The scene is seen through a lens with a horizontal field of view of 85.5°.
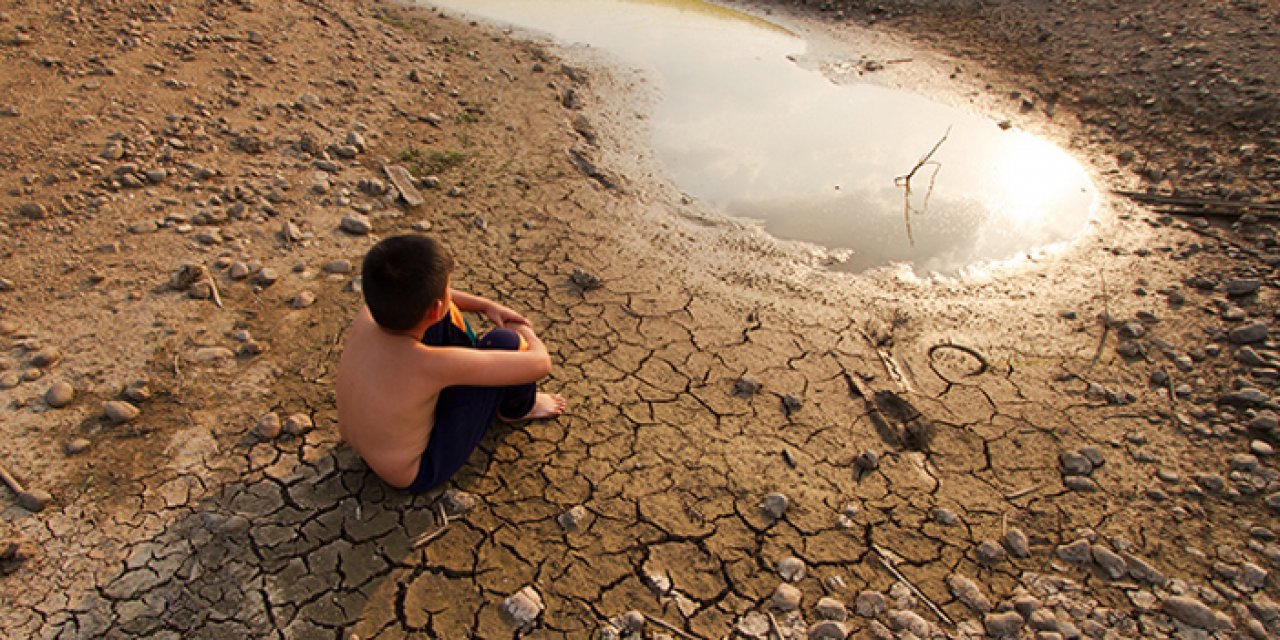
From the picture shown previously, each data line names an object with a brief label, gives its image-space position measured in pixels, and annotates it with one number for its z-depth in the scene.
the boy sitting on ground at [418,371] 2.17
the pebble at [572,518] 2.53
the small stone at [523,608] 2.22
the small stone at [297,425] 2.77
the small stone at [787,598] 2.31
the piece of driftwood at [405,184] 4.41
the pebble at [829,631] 2.23
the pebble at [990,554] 2.49
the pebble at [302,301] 3.47
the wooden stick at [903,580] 2.30
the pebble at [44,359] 2.91
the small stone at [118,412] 2.72
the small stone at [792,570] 2.41
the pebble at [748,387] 3.24
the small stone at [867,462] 2.86
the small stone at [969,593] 2.33
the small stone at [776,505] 2.62
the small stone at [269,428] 2.74
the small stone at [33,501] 2.38
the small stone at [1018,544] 2.52
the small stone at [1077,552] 2.49
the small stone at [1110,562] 2.44
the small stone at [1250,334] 3.48
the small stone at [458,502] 2.54
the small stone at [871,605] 2.30
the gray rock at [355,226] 4.05
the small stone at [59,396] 2.76
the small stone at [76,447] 2.59
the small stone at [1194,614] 2.26
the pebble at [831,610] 2.29
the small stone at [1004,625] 2.25
